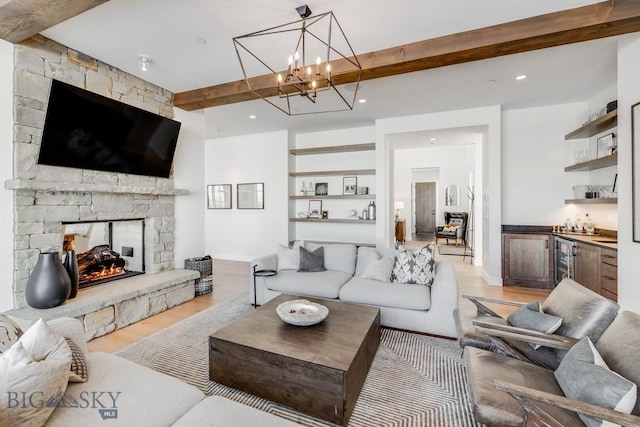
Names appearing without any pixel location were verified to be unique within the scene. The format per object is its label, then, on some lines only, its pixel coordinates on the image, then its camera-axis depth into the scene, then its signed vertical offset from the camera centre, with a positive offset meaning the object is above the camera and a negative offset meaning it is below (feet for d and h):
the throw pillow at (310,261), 11.91 -2.05
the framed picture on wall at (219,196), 22.41 +1.44
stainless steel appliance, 12.70 -2.15
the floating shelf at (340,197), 17.78 +1.11
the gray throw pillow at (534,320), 5.63 -2.26
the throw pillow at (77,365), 4.39 -2.43
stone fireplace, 8.57 +0.60
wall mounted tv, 8.96 +2.93
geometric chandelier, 7.49 +5.52
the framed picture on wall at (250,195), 21.03 +1.38
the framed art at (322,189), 19.93 +1.73
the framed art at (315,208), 20.01 +0.38
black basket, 13.50 -2.85
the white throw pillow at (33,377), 3.29 -2.03
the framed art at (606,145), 12.17 +3.02
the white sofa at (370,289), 9.12 -2.73
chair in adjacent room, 26.66 -1.41
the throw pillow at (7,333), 4.15 -1.81
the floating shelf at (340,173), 18.12 +2.72
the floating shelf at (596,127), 11.30 +3.80
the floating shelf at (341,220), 17.85 -0.46
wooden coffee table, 5.48 -3.10
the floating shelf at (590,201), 11.78 +0.49
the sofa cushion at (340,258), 12.17 -1.95
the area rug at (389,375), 5.76 -4.07
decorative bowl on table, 7.04 -2.64
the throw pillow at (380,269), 10.80 -2.18
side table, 11.31 -2.42
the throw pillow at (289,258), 12.17 -1.93
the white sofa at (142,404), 3.84 -2.77
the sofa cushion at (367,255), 11.75 -1.78
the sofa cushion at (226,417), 3.83 -2.84
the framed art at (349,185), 19.25 +1.95
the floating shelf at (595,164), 11.55 +2.17
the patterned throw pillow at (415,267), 10.18 -2.00
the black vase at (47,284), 8.27 -2.03
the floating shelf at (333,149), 17.90 +4.27
